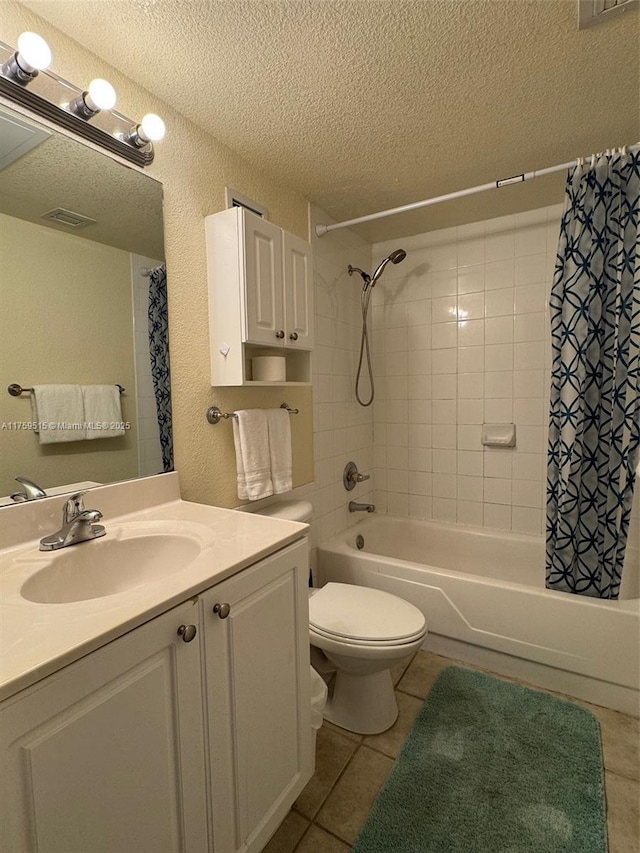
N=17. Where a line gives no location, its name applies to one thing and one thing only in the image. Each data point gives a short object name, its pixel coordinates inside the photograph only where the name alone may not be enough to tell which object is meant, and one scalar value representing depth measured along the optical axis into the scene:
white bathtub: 1.59
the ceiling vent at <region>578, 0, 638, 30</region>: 1.07
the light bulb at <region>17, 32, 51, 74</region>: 0.92
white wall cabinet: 1.47
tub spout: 2.49
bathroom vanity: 0.59
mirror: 1.04
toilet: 1.39
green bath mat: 1.14
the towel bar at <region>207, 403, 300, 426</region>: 1.57
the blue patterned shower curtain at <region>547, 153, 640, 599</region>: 1.60
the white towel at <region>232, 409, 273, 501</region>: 1.61
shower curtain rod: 1.52
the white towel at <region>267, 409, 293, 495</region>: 1.73
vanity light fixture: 0.95
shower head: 2.27
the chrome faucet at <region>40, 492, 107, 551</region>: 1.01
